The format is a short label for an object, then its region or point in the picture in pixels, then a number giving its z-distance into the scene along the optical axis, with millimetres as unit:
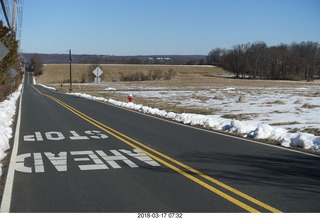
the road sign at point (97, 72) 48188
